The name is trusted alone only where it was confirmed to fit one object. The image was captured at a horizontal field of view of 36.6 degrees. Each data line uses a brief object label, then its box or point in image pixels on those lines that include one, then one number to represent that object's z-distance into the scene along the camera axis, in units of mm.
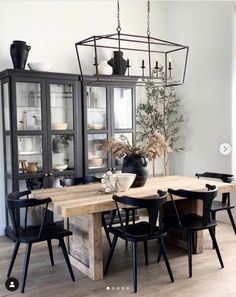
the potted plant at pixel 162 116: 5527
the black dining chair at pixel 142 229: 2889
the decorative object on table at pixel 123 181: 3376
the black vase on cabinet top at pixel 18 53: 4203
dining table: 2949
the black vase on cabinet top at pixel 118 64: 4988
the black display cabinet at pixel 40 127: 4234
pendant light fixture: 4992
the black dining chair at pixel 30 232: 2957
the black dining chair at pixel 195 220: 3133
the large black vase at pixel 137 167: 3598
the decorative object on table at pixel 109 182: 3383
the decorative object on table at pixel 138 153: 3596
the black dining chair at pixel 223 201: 3881
